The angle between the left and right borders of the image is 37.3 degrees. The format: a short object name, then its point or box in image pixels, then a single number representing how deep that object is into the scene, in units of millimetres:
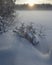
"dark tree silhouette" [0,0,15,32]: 3746
